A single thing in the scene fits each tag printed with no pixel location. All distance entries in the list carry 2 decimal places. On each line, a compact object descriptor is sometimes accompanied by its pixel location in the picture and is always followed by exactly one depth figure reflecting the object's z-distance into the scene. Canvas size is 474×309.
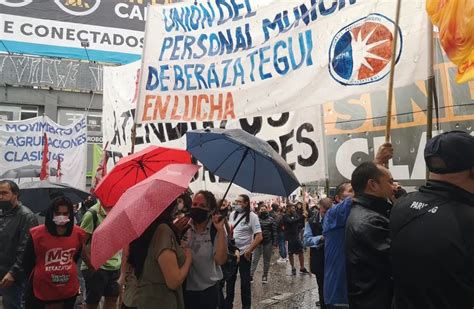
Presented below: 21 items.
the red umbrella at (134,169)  3.53
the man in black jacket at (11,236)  4.32
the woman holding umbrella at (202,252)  3.34
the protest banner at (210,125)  3.89
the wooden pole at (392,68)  2.95
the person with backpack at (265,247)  8.06
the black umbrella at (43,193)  5.75
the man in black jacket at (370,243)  2.17
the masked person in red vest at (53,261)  3.92
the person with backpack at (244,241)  5.85
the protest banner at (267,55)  3.36
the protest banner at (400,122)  3.14
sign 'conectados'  11.11
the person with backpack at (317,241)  5.36
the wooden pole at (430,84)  2.80
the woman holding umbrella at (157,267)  2.67
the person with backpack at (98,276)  4.99
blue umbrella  3.19
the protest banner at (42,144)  8.60
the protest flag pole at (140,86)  4.82
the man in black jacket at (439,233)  1.70
